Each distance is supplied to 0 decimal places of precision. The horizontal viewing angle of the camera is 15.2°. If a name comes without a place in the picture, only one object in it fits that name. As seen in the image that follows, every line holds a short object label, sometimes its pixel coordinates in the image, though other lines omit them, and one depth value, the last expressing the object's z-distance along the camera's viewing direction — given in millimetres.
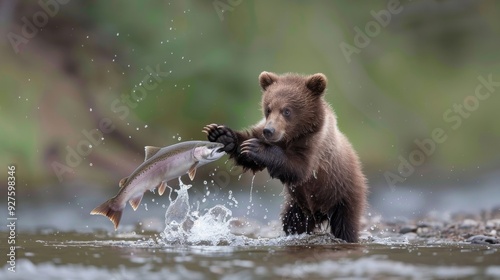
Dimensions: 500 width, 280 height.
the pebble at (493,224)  23281
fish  16781
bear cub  17781
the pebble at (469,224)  23687
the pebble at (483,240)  18570
